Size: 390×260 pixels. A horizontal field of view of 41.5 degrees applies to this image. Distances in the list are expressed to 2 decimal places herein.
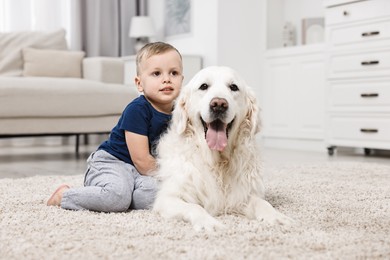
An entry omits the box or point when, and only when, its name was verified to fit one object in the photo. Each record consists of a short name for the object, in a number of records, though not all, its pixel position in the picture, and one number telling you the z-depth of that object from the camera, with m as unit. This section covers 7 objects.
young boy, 1.78
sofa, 3.63
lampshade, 5.99
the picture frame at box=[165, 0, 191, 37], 5.89
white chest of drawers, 4.08
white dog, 1.64
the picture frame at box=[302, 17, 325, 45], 5.32
